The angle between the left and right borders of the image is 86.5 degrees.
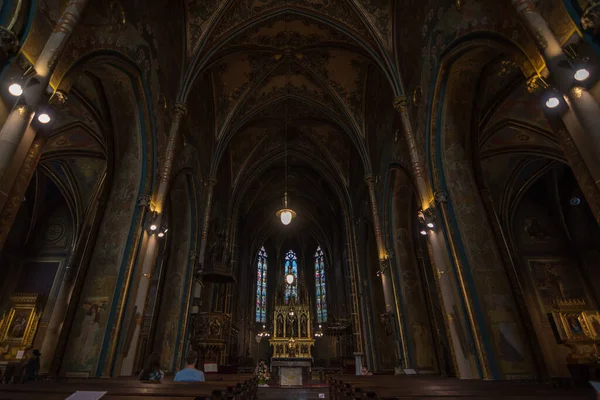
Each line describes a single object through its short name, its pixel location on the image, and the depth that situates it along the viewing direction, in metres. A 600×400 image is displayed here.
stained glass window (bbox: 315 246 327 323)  28.13
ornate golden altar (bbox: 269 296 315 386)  17.03
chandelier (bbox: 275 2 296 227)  11.22
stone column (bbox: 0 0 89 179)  4.20
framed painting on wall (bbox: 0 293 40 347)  14.11
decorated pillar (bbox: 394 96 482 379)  6.53
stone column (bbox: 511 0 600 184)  3.98
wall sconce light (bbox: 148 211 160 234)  8.30
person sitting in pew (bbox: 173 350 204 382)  4.85
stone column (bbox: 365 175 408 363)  10.67
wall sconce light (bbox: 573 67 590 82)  4.03
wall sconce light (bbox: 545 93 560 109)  4.48
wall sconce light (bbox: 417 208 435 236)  7.75
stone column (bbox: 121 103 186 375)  7.88
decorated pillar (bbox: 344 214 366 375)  14.98
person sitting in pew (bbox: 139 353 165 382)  5.32
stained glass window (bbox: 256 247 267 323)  28.12
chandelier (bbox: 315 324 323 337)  23.91
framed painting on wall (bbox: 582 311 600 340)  13.09
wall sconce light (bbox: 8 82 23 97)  4.34
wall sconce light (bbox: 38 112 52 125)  4.79
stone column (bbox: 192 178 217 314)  12.56
